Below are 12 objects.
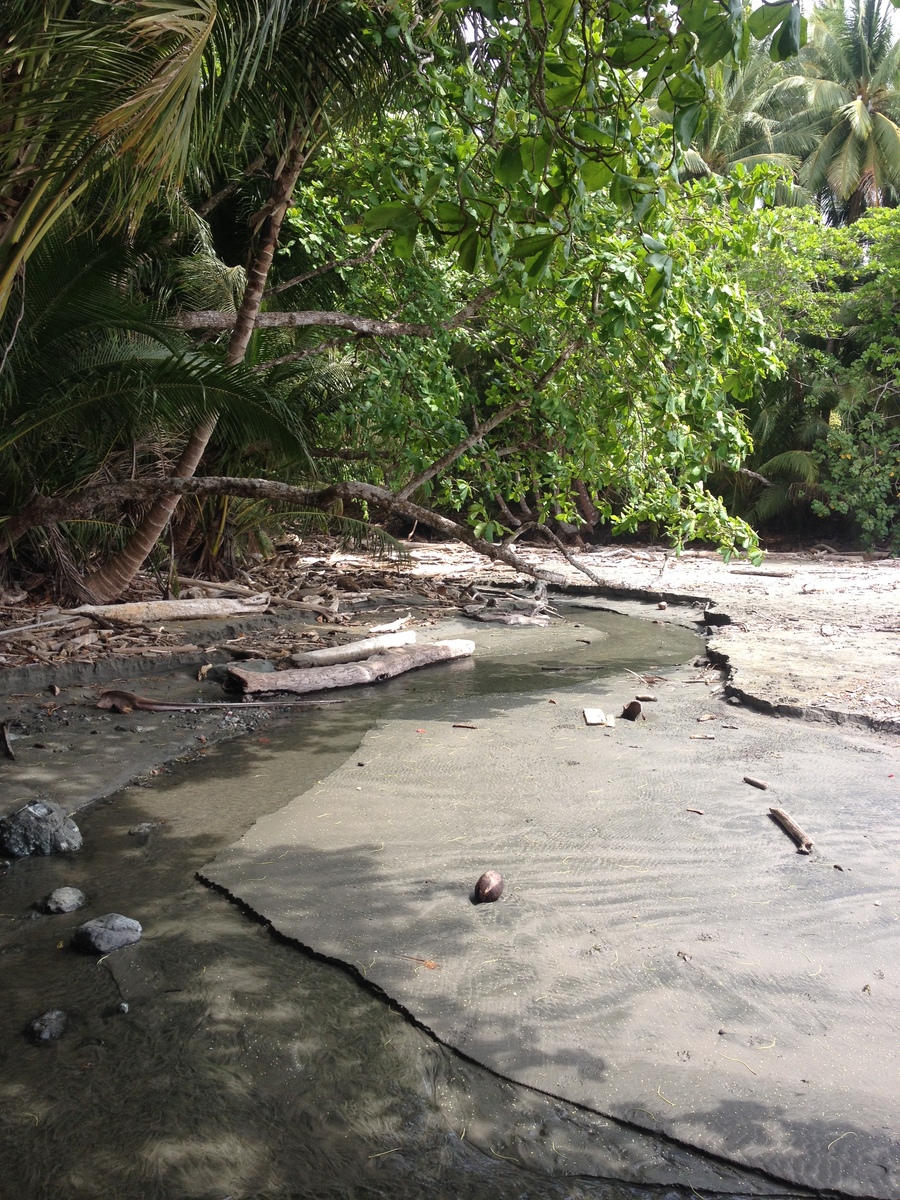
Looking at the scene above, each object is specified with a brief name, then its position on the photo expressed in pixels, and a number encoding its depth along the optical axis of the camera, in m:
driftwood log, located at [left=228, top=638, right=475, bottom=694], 7.26
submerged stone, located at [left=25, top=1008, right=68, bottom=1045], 2.92
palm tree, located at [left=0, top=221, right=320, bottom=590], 6.33
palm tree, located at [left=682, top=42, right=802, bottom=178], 23.30
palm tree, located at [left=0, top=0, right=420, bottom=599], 4.57
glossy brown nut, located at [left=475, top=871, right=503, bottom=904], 3.81
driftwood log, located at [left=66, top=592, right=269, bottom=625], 8.29
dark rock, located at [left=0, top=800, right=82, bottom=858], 4.29
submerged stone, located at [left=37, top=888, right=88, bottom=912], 3.77
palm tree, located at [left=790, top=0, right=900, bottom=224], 24.02
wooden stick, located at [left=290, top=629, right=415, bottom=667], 8.07
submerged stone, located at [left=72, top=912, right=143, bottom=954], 3.43
